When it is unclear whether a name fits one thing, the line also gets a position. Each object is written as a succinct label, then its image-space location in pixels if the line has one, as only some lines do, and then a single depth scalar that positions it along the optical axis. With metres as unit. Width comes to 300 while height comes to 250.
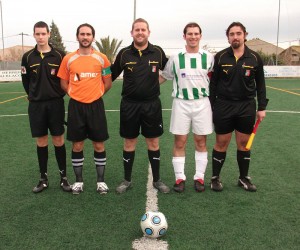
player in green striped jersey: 4.24
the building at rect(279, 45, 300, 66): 54.53
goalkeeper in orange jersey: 4.12
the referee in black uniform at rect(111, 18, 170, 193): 4.22
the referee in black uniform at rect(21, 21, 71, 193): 4.22
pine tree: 57.44
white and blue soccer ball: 3.24
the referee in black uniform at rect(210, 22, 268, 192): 4.19
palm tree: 41.12
